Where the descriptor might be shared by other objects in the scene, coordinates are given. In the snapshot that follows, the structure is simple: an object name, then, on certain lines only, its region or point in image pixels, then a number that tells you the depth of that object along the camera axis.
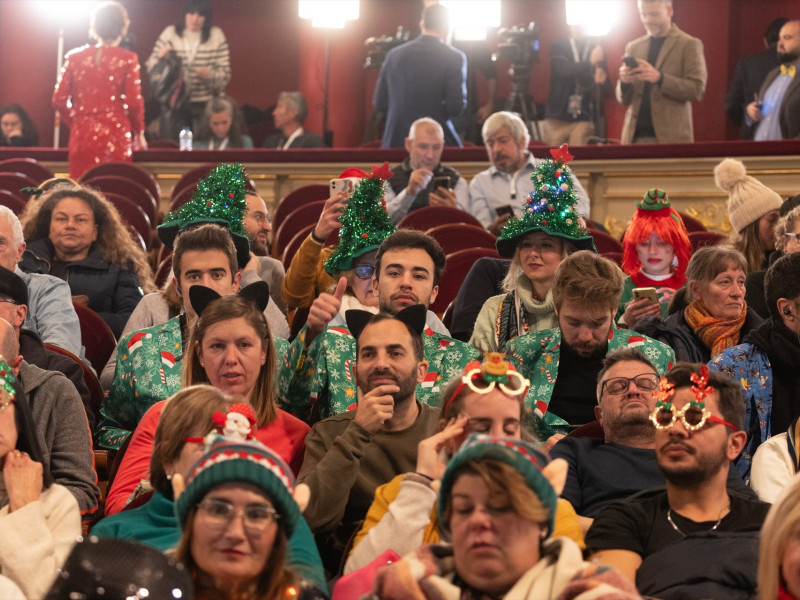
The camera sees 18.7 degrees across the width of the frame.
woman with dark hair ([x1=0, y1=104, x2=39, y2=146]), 18.74
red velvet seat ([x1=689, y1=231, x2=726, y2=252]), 10.75
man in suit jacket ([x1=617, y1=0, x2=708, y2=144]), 15.09
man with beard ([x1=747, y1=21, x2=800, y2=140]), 14.73
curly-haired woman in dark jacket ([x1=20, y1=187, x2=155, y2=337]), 9.49
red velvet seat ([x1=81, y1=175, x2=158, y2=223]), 13.71
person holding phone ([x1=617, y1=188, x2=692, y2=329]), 9.48
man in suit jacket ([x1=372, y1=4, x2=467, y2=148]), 15.10
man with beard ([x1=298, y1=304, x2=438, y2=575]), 5.90
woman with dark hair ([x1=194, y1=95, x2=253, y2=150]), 17.84
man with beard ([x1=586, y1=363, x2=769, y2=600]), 5.38
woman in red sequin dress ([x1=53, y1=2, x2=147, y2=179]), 14.79
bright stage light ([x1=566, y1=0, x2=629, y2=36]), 22.06
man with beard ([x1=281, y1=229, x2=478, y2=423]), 7.33
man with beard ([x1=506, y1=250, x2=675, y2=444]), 7.29
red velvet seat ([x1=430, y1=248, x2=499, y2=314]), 9.72
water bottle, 17.17
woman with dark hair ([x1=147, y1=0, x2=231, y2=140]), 20.30
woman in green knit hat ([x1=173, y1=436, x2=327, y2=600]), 4.45
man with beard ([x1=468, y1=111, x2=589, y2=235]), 12.09
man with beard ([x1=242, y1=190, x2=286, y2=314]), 9.63
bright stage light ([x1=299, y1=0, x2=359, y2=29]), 21.37
